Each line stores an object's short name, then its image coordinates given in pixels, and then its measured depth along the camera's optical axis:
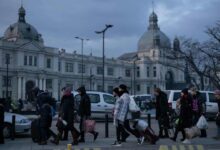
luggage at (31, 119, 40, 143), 14.11
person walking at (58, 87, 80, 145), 13.52
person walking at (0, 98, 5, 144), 14.08
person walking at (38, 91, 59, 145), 13.73
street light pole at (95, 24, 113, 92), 39.18
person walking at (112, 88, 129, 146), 13.05
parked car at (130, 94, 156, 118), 38.19
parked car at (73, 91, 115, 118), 25.25
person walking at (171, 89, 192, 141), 13.87
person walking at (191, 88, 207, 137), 15.57
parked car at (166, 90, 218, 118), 25.53
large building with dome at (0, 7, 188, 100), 87.31
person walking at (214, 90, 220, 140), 15.11
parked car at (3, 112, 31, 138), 16.00
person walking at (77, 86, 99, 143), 14.21
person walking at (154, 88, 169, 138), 14.84
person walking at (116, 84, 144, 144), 13.02
